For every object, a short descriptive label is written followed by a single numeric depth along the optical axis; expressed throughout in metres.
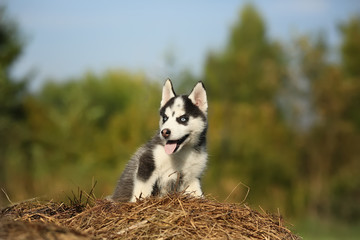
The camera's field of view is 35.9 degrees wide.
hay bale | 5.71
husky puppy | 7.68
